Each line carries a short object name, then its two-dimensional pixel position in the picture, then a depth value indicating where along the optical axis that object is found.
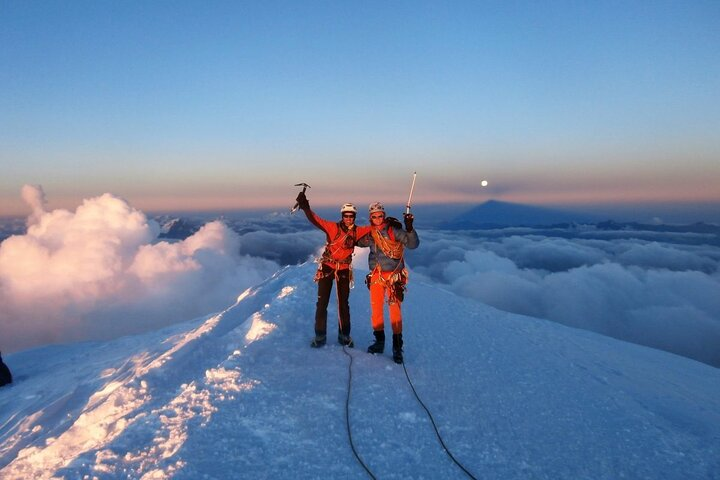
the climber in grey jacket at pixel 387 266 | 7.39
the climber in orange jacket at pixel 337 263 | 7.62
